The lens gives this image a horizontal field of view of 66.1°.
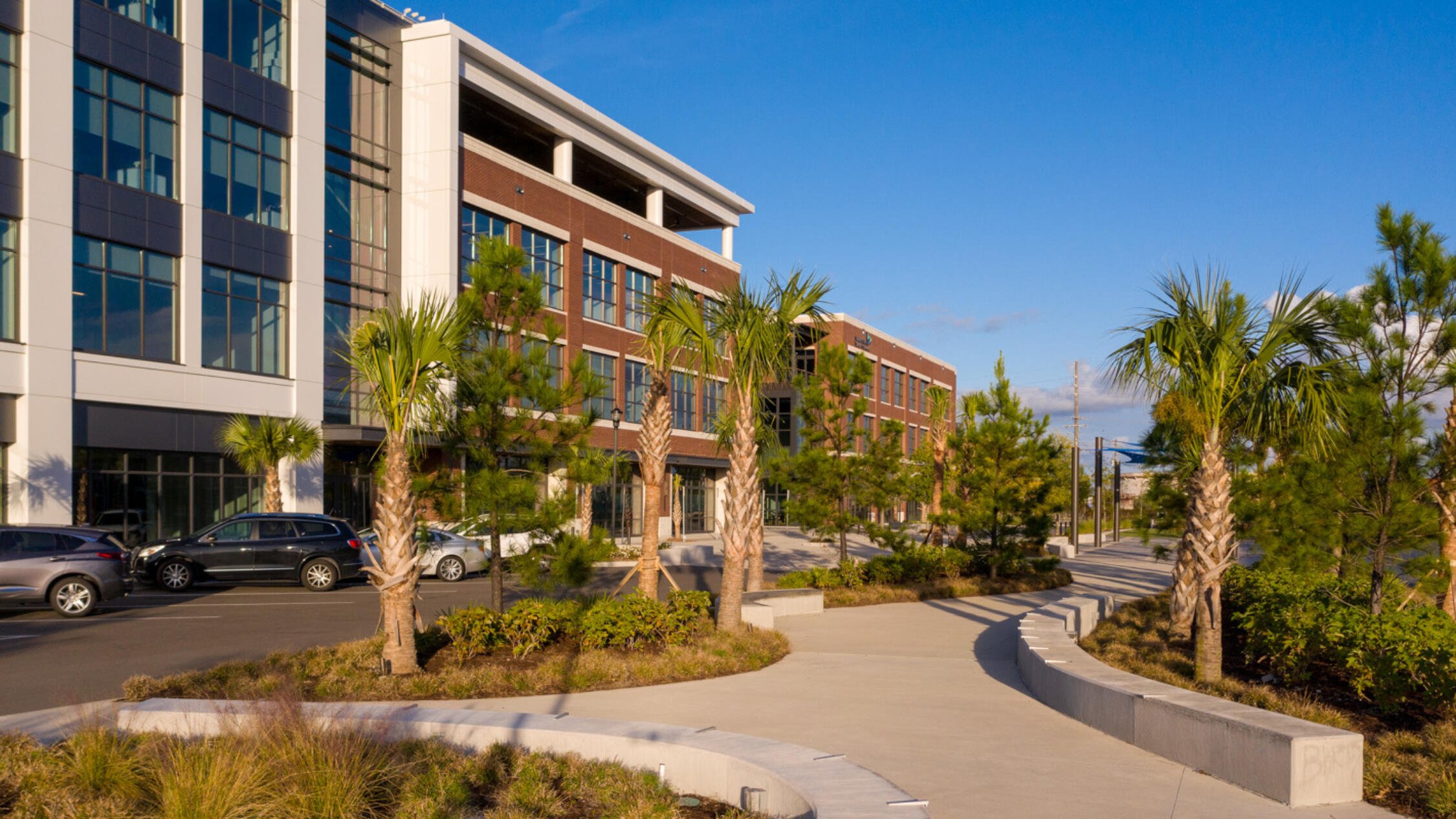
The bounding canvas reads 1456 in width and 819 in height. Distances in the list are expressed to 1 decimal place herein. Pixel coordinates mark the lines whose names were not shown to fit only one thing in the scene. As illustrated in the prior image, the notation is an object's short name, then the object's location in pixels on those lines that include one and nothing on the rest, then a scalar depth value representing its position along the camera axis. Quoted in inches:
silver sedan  1074.7
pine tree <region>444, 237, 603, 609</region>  537.6
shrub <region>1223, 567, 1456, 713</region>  324.2
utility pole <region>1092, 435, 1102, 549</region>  1883.6
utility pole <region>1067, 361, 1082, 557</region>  1690.5
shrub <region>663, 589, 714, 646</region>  500.1
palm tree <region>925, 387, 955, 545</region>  1120.8
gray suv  736.3
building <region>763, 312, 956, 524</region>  2517.2
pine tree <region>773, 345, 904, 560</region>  943.0
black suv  938.1
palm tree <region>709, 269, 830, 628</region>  544.1
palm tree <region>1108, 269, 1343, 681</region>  405.4
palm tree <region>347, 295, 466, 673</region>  415.2
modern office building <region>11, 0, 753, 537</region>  1008.9
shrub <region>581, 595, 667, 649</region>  480.7
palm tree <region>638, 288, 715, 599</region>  551.2
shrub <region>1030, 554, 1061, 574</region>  1031.6
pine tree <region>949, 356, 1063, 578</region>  977.5
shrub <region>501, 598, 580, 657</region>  473.7
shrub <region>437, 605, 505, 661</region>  462.6
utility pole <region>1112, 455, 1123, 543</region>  2112.5
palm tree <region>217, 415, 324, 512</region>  1133.7
